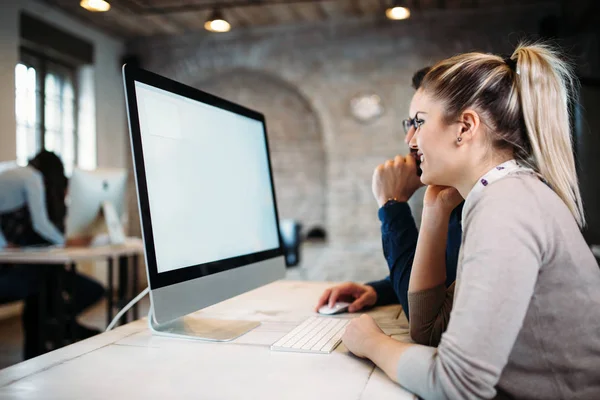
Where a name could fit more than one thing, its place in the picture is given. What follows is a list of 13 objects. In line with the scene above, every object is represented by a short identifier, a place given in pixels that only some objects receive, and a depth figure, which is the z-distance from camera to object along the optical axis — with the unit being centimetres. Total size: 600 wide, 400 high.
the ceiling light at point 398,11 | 407
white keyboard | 93
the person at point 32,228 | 286
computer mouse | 125
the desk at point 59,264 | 271
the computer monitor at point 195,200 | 93
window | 475
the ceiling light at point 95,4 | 350
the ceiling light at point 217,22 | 438
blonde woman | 69
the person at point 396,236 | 117
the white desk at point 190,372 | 73
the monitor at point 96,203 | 294
